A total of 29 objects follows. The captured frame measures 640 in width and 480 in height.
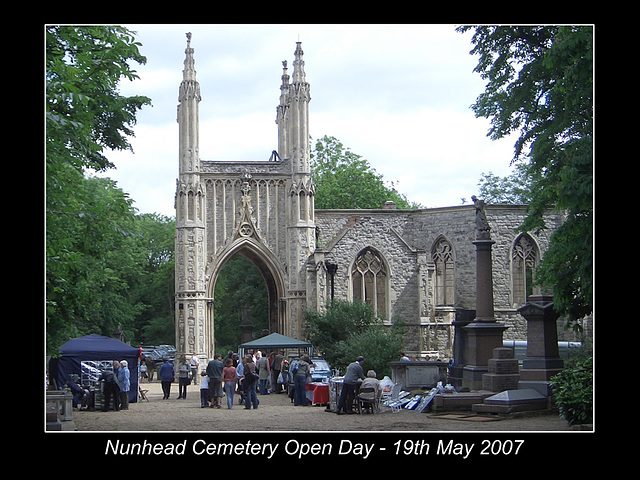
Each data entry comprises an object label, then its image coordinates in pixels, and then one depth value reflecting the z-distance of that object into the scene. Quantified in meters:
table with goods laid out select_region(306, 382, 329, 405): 23.59
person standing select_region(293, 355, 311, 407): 23.55
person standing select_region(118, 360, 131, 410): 22.92
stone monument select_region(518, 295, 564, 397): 19.39
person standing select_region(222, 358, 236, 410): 22.98
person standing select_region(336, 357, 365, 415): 20.28
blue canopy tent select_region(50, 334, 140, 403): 23.98
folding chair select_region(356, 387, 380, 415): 20.08
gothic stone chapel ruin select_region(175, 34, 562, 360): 38.09
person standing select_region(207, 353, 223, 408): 23.34
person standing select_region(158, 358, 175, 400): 26.44
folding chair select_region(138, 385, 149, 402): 26.02
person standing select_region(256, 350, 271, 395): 28.22
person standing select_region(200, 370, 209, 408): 23.42
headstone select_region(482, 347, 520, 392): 20.16
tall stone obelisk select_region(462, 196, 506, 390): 22.12
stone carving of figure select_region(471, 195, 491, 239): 23.11
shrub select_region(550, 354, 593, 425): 15.05
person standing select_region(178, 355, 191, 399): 26.89
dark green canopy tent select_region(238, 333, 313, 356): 28.92
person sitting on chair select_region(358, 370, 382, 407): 20.08
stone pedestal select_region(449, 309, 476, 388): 23.47
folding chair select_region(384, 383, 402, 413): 20.81
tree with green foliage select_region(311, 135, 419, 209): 55.84
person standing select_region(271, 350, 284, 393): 29.39
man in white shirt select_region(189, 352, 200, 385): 33.67
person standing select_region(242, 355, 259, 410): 22.52
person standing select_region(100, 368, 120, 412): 22.25
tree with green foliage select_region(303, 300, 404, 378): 28.28
